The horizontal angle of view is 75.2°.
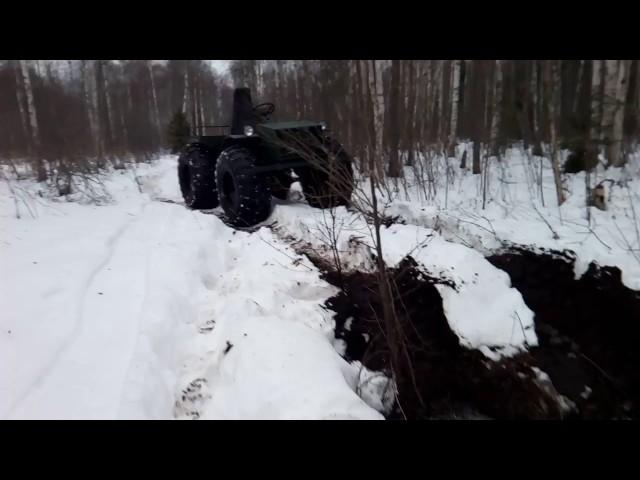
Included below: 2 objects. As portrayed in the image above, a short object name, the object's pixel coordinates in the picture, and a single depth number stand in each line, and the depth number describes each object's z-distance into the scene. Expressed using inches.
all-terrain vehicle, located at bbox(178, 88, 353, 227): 232.4
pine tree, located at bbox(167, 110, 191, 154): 768.3
